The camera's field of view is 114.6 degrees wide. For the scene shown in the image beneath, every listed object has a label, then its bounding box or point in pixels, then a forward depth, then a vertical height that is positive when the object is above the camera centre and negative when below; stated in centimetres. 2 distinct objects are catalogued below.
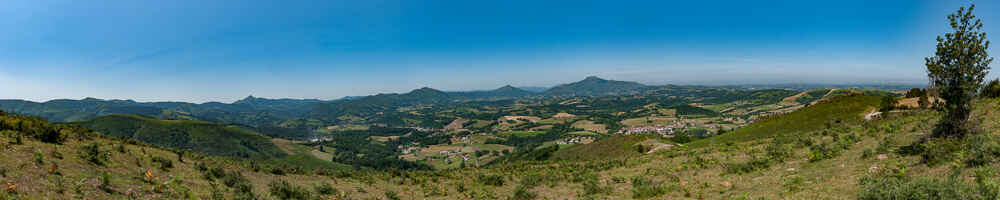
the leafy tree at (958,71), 1212 +10
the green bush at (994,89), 2081 -107
